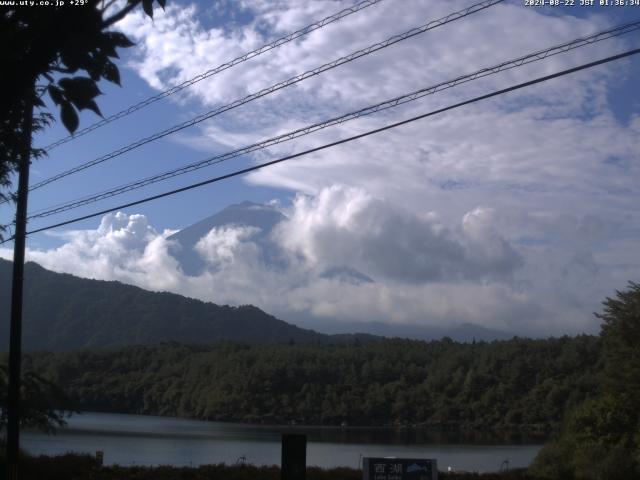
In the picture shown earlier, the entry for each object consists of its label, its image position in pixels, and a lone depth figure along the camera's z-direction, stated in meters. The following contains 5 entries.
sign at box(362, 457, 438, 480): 14.92
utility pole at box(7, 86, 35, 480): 15.83
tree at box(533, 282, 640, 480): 38.16
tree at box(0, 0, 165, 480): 5.00
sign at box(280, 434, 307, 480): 11.40
